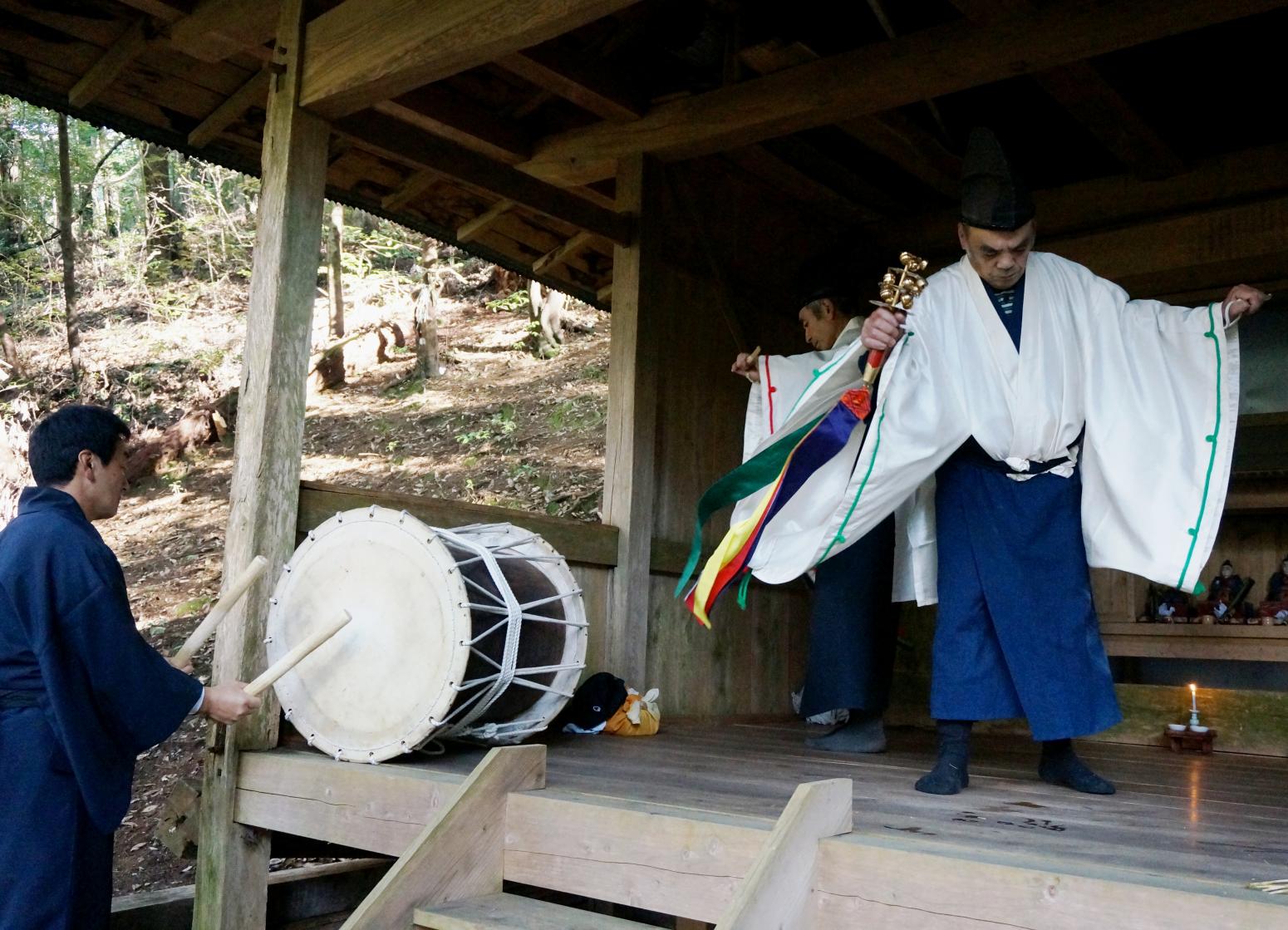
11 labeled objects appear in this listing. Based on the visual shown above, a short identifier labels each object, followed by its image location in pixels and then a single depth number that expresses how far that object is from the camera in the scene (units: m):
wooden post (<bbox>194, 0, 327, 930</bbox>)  2.93
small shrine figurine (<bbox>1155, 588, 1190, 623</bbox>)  4.27
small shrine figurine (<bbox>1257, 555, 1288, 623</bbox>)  4.04
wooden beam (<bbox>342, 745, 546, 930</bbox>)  1.96
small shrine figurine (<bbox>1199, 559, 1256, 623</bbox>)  4.18
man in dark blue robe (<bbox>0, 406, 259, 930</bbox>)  2.24
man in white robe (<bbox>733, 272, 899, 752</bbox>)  3.26
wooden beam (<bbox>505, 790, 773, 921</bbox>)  1.91
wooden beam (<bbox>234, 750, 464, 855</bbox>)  2.51
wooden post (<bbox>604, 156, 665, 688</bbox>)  3.85
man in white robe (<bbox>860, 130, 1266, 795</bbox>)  2.44
